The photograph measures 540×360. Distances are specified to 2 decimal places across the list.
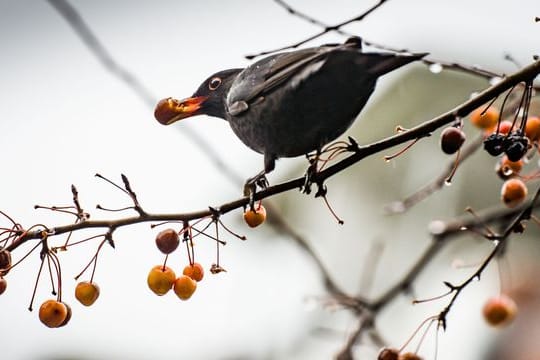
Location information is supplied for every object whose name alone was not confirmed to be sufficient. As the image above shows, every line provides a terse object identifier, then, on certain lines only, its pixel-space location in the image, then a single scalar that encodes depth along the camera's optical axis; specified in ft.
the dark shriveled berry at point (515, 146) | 14.66
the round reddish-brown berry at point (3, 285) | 13.57
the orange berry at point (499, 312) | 19.98
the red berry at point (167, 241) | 14.15
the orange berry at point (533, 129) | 16.87
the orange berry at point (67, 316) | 14.38
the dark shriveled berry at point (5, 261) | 13.43
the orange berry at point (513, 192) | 16.28
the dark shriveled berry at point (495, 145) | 14.70
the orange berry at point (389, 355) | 16.21
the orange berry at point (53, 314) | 14.25
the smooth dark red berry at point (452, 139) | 13.91
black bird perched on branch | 13.32
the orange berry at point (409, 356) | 16.11
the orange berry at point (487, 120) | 18.42
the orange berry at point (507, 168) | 16.76
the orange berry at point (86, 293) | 14.53
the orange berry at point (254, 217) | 13.97
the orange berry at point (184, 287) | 14.75
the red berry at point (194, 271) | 15.23
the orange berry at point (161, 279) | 14.92
